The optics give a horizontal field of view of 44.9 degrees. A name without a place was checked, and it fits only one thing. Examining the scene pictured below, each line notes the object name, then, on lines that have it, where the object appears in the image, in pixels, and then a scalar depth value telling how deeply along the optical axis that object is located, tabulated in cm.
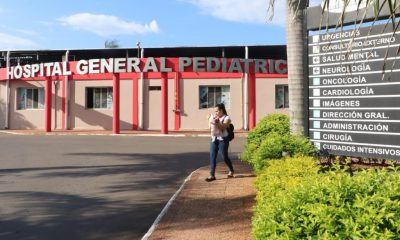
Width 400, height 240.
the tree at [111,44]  4686
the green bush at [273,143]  688
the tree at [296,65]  734
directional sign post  520
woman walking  996
